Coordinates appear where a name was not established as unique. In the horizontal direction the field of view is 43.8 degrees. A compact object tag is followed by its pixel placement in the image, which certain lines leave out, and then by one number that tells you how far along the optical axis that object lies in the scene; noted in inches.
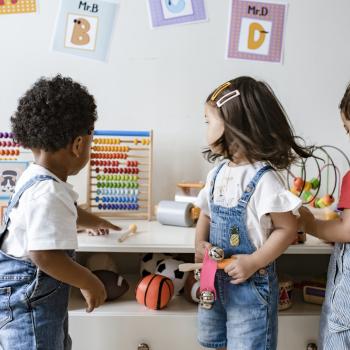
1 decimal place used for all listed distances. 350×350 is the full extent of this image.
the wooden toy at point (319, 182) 56.1
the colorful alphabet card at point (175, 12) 62.2
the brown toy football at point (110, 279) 50.2
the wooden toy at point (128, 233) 48.4
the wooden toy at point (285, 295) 50.1
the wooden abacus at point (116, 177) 60.6
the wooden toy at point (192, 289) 49.9
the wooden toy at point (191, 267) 42.3
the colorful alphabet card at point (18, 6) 61.5
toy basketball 47.5
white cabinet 46.6
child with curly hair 33.5
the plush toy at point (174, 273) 52.2
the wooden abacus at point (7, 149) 56.7
